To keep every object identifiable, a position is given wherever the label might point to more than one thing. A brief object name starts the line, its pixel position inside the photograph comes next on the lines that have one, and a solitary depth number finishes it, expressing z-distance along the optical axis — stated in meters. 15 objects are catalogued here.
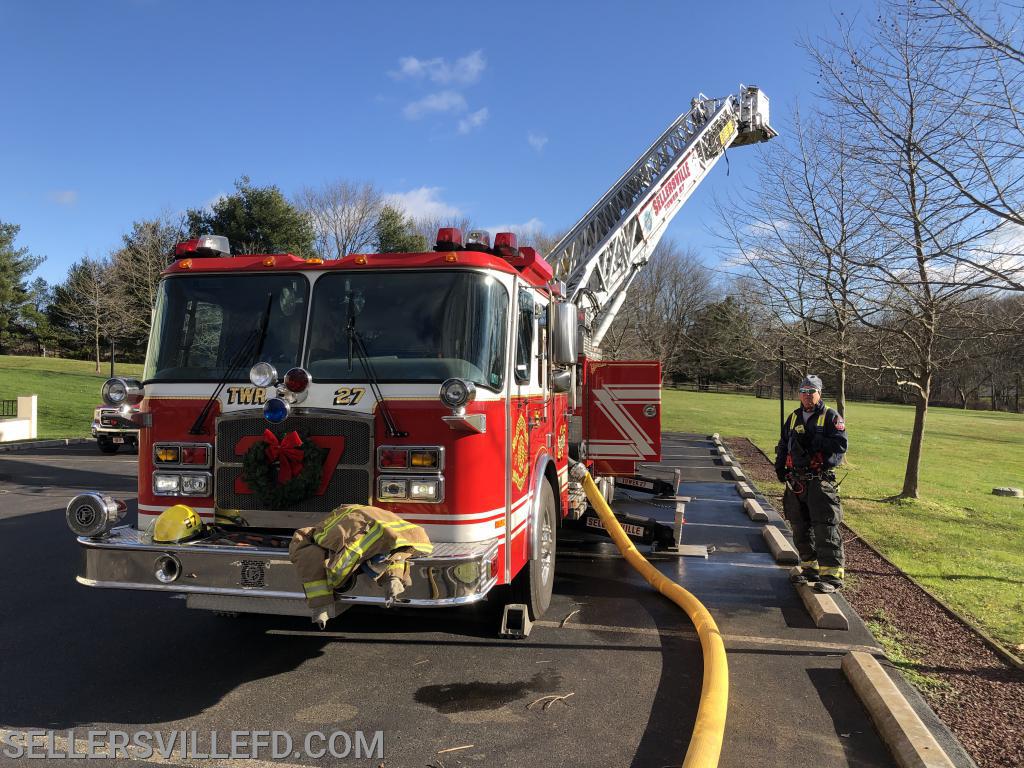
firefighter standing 5.89
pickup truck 15.49
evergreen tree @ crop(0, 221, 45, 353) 45.44
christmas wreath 4.17
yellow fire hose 3.23
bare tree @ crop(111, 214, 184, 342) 26.34
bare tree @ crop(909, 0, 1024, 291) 5.00
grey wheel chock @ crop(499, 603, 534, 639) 4.69
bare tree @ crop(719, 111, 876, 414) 7.92
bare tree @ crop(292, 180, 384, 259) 29.80
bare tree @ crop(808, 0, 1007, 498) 5.69
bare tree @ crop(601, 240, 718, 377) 44.97
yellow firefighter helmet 3.96
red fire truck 3.87
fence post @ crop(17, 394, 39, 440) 19.08
